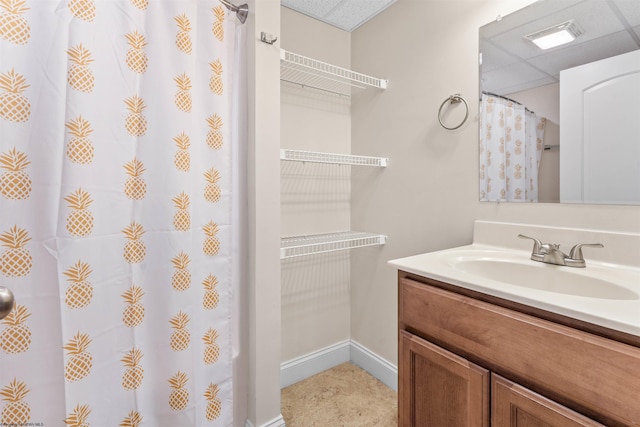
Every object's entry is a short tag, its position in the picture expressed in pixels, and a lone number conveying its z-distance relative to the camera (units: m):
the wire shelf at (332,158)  1.47
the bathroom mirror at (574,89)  1.00
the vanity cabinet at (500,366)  0.63
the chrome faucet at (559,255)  1.01
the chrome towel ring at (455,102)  1.41
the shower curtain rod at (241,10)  1.29
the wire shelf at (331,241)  1.68
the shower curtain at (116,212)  0.87
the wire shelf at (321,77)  1.66
